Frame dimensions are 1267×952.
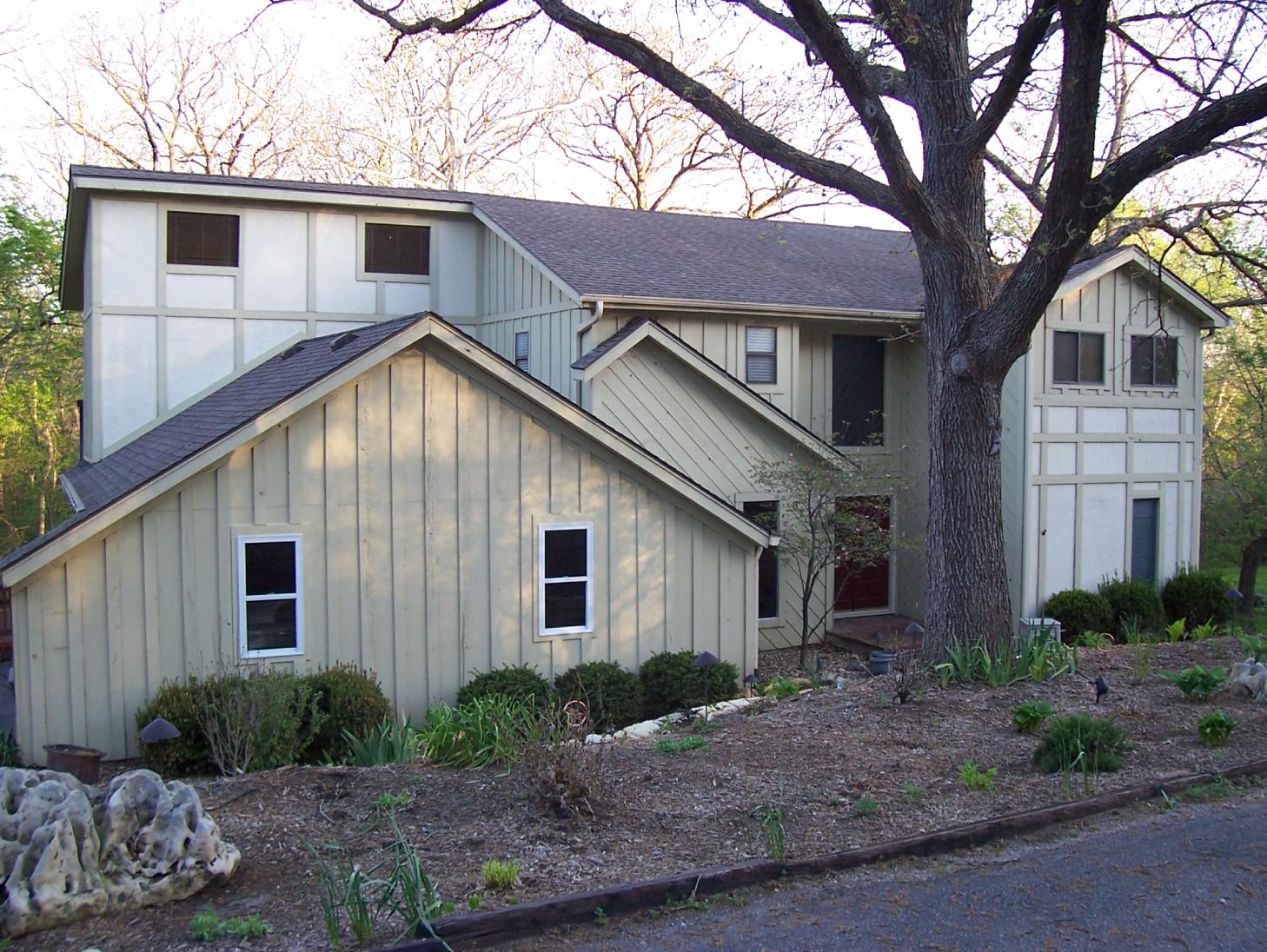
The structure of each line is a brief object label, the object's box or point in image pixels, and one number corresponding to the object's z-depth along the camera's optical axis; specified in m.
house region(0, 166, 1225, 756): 11.57
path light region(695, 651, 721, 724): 12.35
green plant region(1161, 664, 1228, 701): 9.75
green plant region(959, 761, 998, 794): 7.55
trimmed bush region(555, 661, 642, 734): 12.83
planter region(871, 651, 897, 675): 14.20
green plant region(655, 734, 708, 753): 8.62
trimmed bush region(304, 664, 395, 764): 11.04
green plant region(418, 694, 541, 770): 8.30
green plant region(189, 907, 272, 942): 5.36
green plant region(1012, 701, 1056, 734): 8.81
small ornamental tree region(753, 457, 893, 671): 16.23
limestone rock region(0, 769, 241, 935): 5.48
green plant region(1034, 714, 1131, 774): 7.86
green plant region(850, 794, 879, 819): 7.04
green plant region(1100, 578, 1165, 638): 18.08
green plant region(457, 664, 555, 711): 12.41
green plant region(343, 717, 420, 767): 9.60
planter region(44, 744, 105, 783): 9.67
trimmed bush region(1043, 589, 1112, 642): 17.55
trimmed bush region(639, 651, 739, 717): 13.29
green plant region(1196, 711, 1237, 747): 8.44
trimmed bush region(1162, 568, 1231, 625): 18.84
